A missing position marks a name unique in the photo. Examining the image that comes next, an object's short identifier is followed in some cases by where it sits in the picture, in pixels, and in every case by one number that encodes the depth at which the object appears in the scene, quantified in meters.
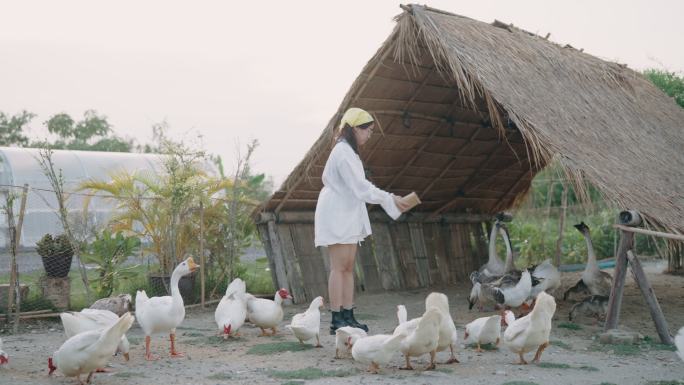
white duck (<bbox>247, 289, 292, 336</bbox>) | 6.57
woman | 6.25
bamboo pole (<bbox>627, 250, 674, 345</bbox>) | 6.26
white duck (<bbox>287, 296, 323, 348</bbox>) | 5.84
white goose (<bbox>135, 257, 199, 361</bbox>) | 5.68
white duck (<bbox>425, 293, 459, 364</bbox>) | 5.12
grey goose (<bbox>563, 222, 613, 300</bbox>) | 7.97
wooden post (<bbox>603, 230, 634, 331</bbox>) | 6.34
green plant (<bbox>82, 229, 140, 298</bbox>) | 8.23
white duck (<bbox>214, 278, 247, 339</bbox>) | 6.40
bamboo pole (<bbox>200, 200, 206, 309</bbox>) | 8.34
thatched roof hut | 6.95
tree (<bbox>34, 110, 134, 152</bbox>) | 22.00
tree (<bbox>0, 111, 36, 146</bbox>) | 20.47
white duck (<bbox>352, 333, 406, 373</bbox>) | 4.89
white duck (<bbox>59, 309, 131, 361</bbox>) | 5.34
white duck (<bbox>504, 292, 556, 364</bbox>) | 5.15
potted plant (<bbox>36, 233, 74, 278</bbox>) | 7.87
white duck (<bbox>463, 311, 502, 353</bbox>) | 5.76
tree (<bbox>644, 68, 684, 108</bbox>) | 14.49
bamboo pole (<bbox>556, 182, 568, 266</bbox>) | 11.41
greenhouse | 11.91
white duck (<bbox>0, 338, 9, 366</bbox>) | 5.10
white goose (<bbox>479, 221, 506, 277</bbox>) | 8.78
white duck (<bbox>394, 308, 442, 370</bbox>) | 4.82
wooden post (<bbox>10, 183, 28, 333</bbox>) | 6.86
